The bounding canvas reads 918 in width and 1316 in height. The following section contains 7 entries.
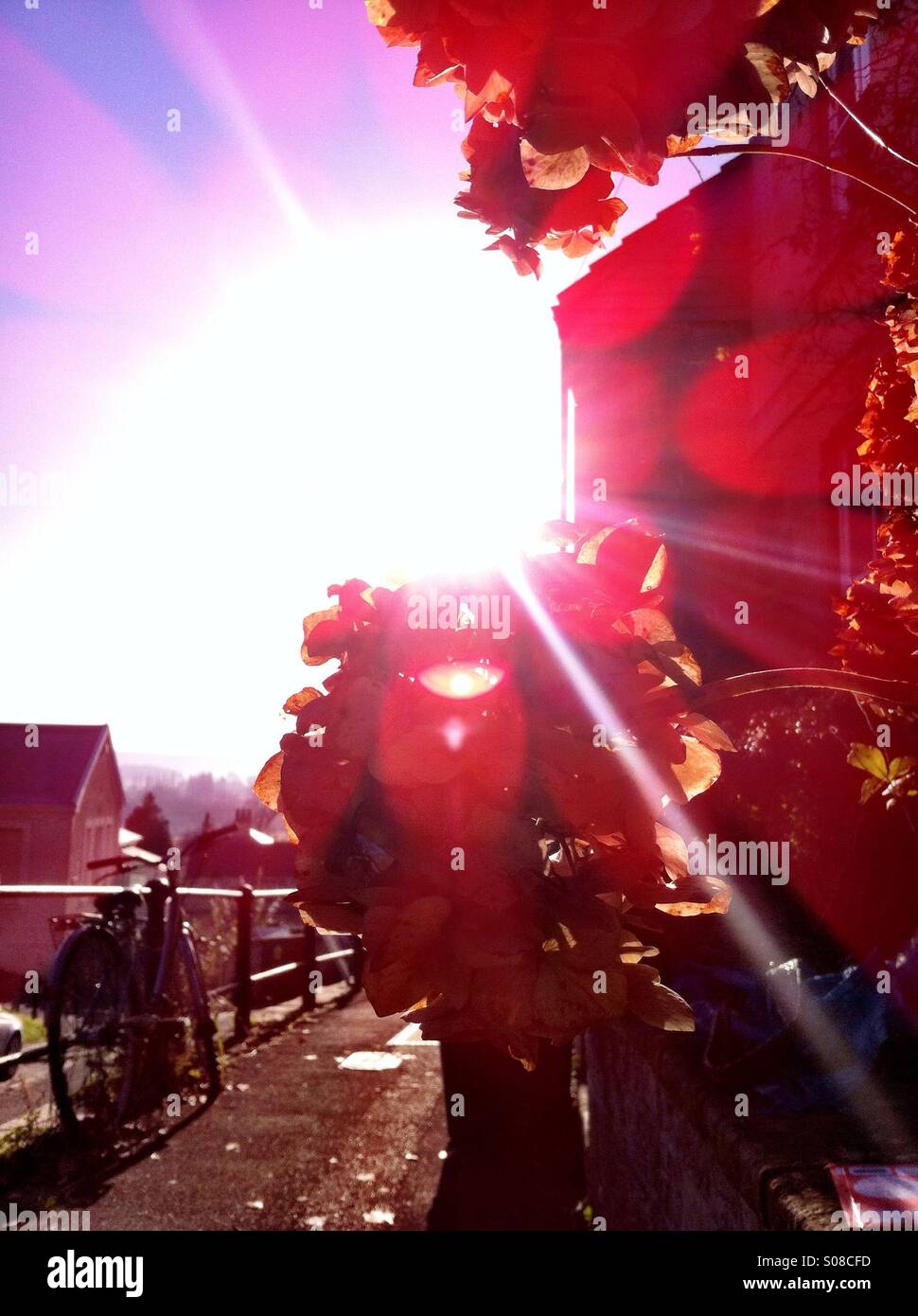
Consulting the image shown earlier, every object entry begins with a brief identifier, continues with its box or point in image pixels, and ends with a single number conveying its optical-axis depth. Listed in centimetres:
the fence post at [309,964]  963
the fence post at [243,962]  775
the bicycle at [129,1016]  457
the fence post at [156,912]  554
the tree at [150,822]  4478
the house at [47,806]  3088
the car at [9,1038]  430
